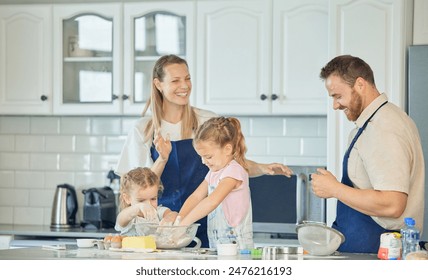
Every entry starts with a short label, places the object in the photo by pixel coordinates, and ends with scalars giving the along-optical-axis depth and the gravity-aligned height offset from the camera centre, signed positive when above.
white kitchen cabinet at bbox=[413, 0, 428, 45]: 6.55 +0.50
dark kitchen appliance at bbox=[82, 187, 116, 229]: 7.27 -0.62
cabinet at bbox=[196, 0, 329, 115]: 6.90 +0.33
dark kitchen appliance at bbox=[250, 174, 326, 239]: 6.97 -0.56
